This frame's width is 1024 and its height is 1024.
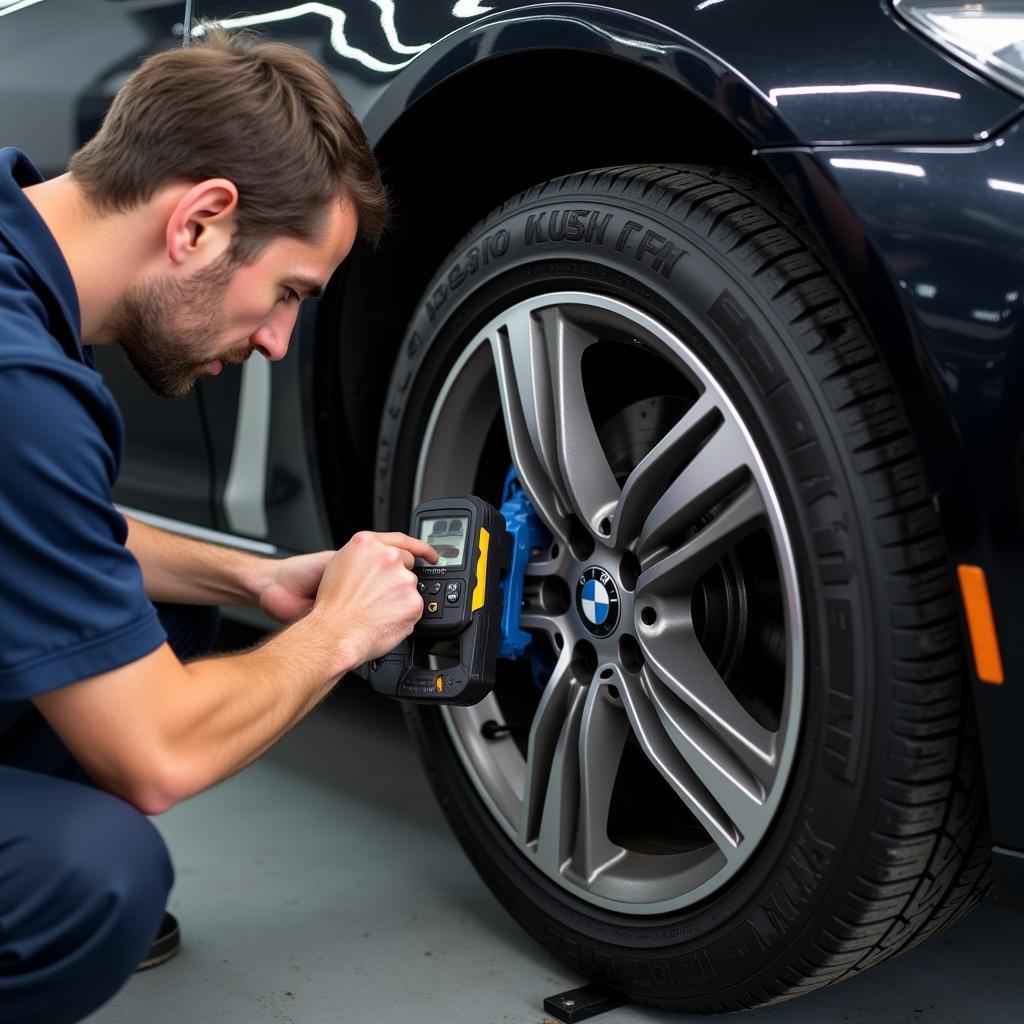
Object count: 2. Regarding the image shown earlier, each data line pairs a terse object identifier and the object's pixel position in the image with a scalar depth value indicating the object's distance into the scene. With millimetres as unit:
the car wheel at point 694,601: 1119
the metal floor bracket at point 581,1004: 1391
